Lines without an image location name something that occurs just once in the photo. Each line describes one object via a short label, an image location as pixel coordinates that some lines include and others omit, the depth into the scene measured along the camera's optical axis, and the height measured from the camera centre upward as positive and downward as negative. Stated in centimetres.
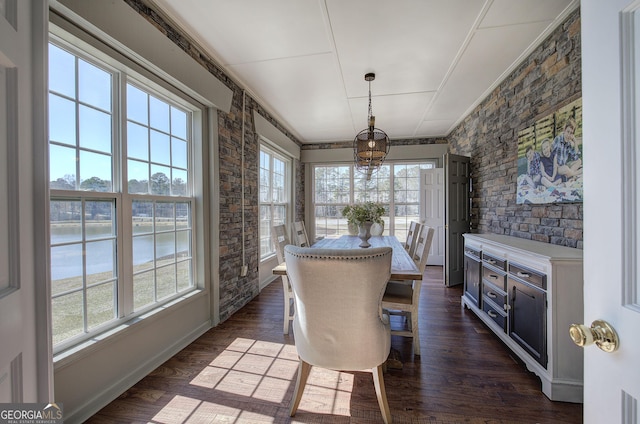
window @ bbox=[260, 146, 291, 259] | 413 +27
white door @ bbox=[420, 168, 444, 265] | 525 +7
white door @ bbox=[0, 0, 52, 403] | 56 +2
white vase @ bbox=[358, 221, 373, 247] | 285 -24
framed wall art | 198 +43
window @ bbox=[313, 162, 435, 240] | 563 +37
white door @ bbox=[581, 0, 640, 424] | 52 +1
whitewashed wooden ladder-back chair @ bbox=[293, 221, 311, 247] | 304 -30
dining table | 187 -44
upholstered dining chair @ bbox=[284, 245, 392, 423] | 125 -51
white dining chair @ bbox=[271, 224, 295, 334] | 244 -72
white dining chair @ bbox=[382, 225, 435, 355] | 211 -74
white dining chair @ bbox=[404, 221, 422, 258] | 300 -34
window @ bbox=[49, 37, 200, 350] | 149 +12
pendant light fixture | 267 +66
